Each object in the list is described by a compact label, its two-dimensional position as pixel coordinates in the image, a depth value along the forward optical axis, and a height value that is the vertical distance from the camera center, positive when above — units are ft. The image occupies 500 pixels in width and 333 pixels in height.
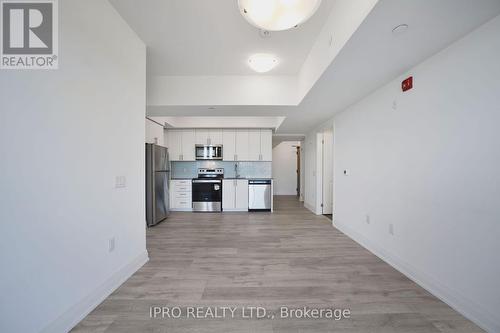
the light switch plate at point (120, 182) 6.12 -0.52
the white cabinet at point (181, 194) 17.46 -2.60
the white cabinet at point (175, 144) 18.11 +2.03
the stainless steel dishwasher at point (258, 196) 17.53 -2.81
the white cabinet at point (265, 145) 18.16 +1.93
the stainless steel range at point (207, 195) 17.30 -2.68
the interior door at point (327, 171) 16.20 -0.48
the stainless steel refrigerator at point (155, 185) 12.92 -1.39
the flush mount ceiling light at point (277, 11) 4.11 +3.42
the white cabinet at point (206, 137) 18.10 +2.69
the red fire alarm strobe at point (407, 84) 6.71 +2.91
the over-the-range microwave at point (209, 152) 17.98 +1.27
